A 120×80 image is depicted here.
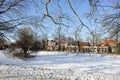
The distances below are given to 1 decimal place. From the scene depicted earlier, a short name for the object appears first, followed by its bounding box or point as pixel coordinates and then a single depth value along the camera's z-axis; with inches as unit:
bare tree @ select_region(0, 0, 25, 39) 189.6
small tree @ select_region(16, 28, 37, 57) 552.0
